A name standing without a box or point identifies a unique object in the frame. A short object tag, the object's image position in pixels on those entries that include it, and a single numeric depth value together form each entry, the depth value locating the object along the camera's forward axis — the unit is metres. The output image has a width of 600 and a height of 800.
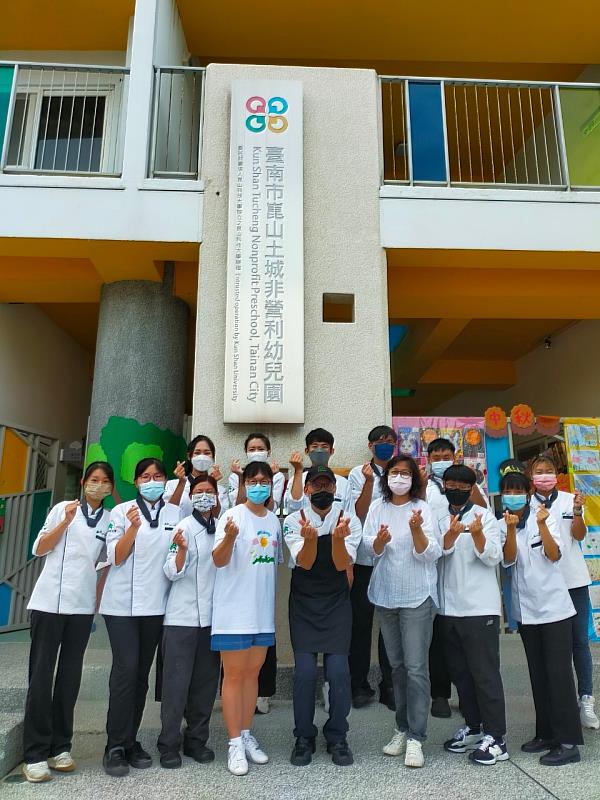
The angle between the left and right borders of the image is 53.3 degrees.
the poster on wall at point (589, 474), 5.69
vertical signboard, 5.14
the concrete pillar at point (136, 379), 5.84
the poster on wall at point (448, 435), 5.75
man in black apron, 3.23
